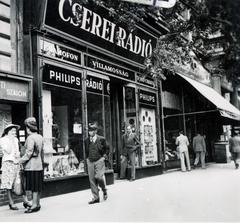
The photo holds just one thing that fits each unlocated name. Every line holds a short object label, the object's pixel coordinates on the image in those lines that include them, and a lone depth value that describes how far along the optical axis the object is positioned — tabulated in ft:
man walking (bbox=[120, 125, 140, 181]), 45.95
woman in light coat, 26.35
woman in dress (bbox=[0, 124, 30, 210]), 27.32
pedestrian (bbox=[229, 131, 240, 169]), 62.23
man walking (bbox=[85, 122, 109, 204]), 30.22
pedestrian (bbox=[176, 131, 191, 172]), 57.41
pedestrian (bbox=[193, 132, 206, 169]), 61.72
